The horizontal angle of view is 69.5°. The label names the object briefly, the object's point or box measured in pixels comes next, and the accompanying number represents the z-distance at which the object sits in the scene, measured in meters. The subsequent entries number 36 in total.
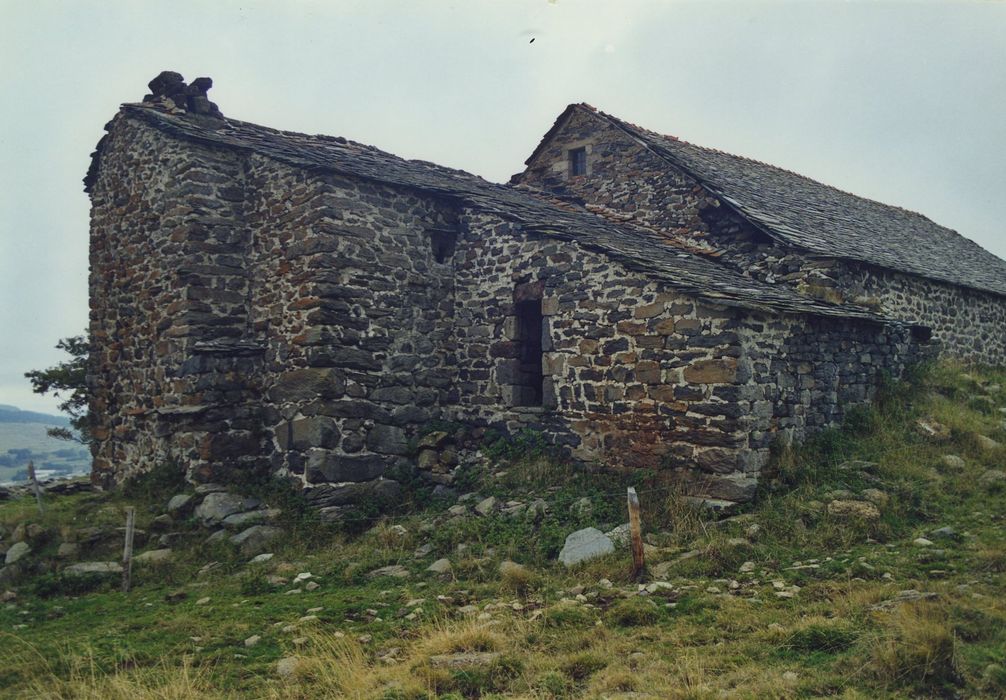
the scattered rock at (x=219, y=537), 9.10
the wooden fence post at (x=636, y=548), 7.01
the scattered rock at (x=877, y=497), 8.34
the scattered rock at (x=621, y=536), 7.82
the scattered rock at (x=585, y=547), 7.70
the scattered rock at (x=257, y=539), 8.93
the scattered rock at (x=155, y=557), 8.51
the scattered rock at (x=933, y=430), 10.62
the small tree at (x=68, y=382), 19.48
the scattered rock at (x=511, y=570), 7.08
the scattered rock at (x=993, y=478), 8.88
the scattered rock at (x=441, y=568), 7.74
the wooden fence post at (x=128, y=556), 7.92
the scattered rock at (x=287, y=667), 5.29
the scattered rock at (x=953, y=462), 9.53
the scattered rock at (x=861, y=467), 9.38
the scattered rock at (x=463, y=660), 5.23
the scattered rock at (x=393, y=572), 7.81
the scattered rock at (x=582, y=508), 8.76
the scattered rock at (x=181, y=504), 9.77
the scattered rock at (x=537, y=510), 8.92
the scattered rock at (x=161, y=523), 9.47
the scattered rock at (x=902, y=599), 5.59
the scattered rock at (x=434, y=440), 11.11
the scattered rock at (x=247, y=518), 9.38
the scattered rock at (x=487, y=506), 9.41
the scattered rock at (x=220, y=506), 9.55
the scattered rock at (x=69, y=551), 8.62
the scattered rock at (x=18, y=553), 8.43
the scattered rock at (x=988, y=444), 10.14
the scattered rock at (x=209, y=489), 10.01
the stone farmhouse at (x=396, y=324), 9.40
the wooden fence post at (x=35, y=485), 10.08
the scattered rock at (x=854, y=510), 7.94
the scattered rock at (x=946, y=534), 7.36
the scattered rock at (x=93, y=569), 8.19
